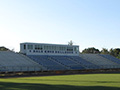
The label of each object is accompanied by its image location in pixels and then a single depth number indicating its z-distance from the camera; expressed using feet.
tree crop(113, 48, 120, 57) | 446.60
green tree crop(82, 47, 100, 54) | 495.00
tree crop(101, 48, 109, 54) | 436.23
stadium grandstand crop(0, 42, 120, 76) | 174.63
